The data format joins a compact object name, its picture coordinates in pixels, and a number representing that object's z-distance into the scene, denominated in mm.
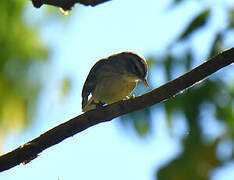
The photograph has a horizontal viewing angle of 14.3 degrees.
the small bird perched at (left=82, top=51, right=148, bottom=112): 9328
